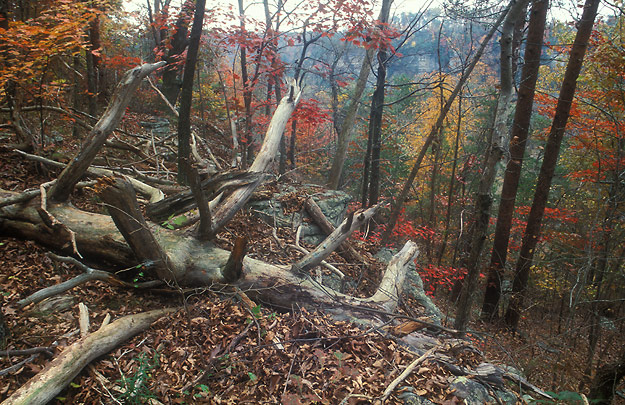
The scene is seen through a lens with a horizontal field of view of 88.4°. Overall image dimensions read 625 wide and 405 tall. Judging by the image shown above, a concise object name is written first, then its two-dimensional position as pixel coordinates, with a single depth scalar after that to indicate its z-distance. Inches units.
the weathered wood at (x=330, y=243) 163.0
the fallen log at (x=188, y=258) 145.6
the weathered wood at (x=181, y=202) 174.4
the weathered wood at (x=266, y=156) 166.7
